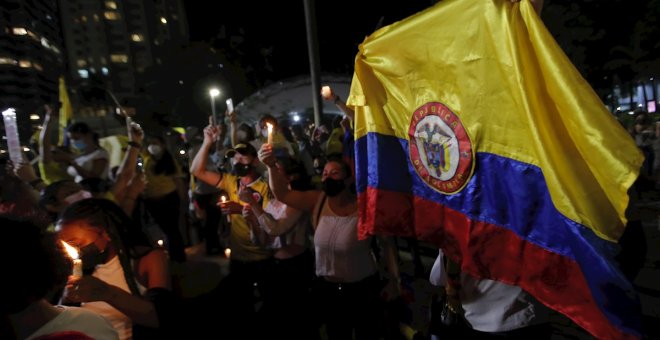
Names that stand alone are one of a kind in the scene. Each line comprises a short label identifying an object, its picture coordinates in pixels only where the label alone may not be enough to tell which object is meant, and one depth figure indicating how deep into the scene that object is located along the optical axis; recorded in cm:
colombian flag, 197
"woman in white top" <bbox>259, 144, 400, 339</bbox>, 368
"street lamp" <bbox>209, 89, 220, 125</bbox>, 684
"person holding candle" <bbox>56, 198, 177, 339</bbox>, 268
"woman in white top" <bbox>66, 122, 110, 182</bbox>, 559
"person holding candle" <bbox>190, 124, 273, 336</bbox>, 450
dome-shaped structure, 1430
